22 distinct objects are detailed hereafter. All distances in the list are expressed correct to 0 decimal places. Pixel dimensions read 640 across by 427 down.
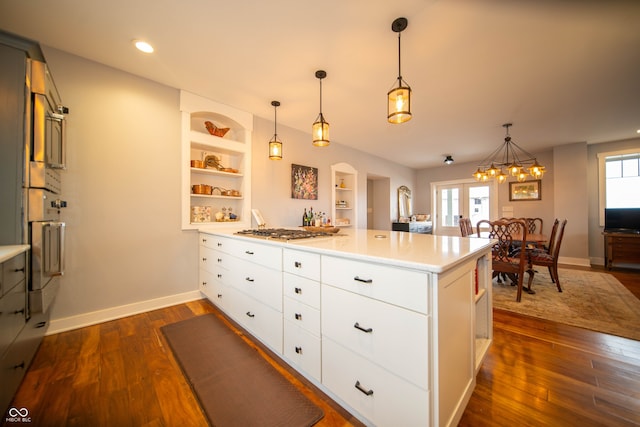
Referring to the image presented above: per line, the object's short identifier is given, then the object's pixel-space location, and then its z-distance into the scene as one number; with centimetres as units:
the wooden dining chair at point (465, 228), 365
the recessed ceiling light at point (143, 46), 198
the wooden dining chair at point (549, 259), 309
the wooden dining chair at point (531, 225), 460
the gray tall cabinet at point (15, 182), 132
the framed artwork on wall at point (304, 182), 387
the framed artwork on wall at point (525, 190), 537
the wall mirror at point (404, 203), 651
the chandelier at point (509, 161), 367
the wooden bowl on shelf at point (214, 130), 299
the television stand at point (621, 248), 407
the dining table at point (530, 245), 303
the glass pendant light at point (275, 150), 270
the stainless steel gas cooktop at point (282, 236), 178
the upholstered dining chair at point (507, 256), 277
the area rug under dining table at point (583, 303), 221
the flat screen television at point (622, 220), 434
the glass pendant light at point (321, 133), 213
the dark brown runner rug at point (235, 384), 123
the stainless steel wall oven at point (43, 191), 152
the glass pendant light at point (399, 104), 158
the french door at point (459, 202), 616
